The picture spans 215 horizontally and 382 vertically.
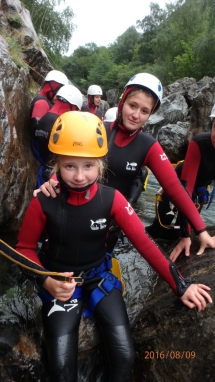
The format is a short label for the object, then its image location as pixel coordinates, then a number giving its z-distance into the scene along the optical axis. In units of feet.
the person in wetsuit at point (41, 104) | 15.84
